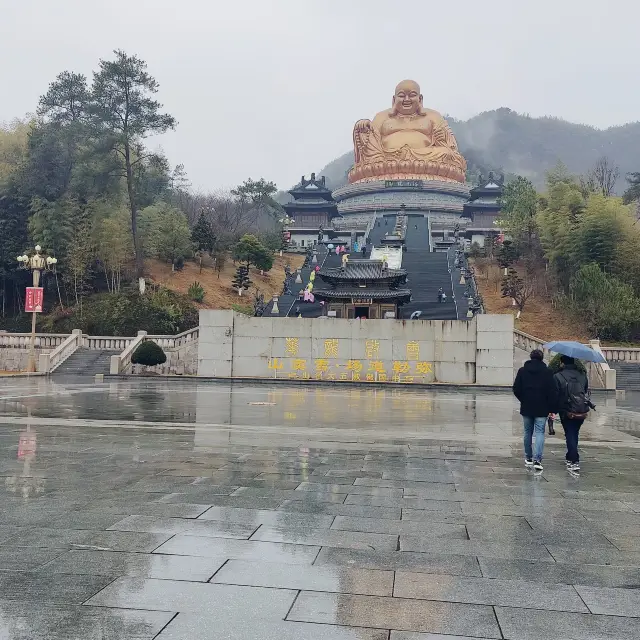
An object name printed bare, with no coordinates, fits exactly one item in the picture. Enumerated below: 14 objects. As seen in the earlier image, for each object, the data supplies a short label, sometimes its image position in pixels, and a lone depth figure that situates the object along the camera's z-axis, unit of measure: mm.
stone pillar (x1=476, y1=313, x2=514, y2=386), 23891
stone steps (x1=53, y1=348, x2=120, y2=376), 26562
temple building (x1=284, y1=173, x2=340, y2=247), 72062
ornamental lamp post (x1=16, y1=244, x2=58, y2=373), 25531
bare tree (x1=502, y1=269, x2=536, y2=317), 39031
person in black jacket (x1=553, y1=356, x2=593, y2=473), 6988
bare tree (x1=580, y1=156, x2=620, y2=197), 48438
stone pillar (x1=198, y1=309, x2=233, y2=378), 25578
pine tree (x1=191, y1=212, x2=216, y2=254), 45000
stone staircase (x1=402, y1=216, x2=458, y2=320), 36875
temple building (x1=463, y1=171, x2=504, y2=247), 65000
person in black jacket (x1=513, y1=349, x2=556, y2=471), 7016
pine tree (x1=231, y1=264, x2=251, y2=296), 42562
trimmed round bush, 25844
